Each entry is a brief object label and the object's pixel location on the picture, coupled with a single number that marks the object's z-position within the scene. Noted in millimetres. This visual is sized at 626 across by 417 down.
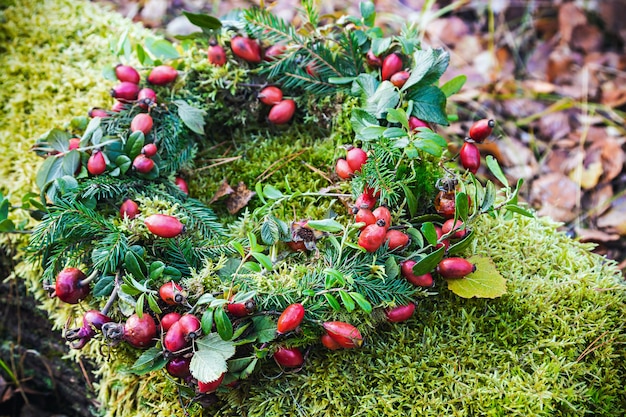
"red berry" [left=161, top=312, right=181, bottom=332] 636
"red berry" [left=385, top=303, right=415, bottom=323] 649
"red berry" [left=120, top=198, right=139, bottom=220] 680
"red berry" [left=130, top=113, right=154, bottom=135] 712
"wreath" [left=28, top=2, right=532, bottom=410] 637
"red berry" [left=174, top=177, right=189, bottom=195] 724
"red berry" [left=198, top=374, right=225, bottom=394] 624
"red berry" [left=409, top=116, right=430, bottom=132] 688
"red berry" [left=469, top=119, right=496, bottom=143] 667
